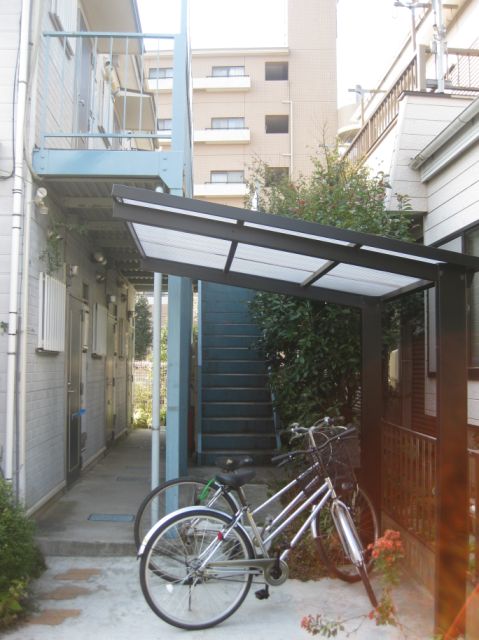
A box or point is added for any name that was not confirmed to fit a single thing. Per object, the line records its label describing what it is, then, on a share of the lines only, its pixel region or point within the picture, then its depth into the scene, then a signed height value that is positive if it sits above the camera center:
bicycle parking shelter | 3.30 +0.56
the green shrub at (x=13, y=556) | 3.59 -1.25
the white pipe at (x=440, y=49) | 7.41 +3.87
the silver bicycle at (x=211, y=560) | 3.57 -1.23
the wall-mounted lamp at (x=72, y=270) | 6.73 +0.96
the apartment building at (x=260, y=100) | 30.66 +13.29
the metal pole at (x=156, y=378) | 5.09 -0.19
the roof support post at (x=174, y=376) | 5.05 -0.17
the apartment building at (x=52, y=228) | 4.92 +1.31
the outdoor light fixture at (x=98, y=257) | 8.14 +1.34
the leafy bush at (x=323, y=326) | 5.90 +0.31
